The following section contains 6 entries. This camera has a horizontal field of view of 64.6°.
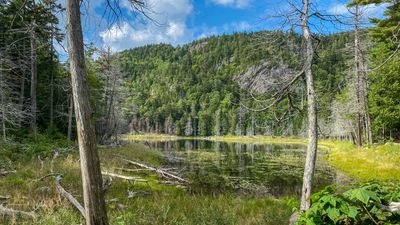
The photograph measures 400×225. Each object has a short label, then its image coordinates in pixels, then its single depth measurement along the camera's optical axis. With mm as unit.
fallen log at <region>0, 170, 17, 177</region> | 14388
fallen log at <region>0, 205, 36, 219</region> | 7882
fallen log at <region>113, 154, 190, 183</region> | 19453
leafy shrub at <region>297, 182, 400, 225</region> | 3070
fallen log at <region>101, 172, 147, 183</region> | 16022
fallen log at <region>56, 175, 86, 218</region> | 8361
